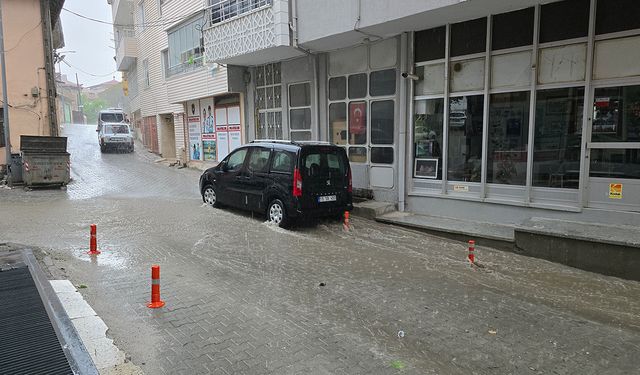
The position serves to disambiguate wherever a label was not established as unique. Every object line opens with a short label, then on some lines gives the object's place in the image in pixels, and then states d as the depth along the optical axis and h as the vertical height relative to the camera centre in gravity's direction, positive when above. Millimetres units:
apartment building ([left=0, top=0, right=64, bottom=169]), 16328 +2798
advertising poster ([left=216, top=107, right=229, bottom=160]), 17359 +363
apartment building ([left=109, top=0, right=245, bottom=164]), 16766 +2346
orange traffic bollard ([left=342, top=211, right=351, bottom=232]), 8867 -1711
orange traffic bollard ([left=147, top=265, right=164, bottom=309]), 4817 -1703
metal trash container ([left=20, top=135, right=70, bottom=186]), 14141 -648
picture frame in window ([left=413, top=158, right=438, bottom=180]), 9617 -668
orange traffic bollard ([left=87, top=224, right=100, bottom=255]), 7027 -1650
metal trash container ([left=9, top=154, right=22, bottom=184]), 14758 -888
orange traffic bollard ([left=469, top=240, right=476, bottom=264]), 6656 -1738
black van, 8562 -834
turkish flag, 11133 +554
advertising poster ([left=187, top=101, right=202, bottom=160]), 19812 +471
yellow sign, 7055 -879
